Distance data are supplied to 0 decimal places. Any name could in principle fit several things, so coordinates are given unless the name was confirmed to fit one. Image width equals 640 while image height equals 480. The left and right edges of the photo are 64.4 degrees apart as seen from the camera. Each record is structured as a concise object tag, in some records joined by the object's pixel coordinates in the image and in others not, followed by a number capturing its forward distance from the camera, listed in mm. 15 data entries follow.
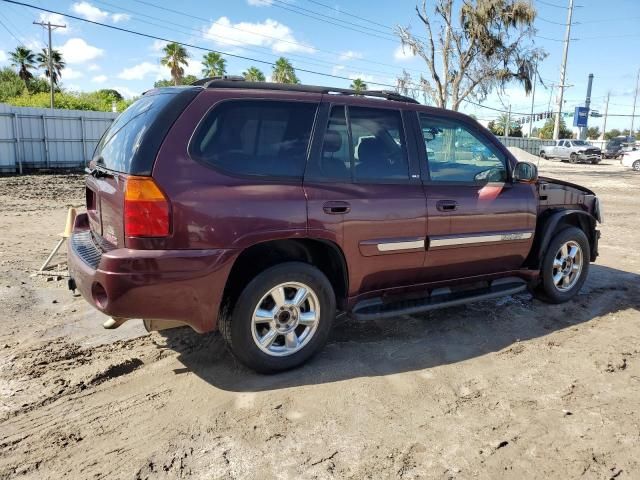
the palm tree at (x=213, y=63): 45000
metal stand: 4926
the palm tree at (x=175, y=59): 41938
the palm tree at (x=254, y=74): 46138
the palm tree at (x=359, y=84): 46694
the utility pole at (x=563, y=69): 44406
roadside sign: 54531
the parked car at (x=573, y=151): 38969
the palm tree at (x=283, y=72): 46250
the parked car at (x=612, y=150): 47719
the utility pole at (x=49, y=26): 36125
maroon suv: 2996
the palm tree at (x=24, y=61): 47594
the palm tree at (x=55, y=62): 50175
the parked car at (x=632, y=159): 30516
